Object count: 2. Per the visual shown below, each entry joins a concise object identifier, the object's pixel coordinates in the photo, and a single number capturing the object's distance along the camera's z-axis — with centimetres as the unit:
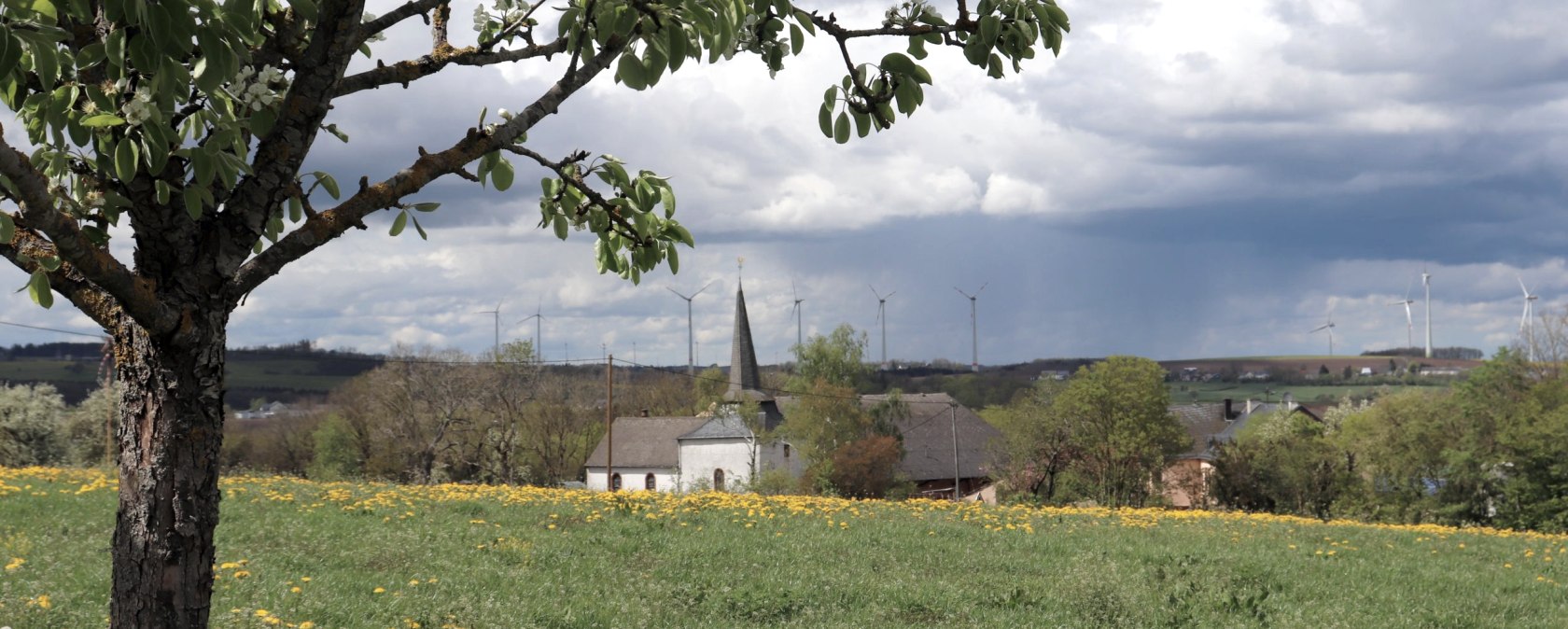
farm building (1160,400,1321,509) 6294
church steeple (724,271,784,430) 11306
